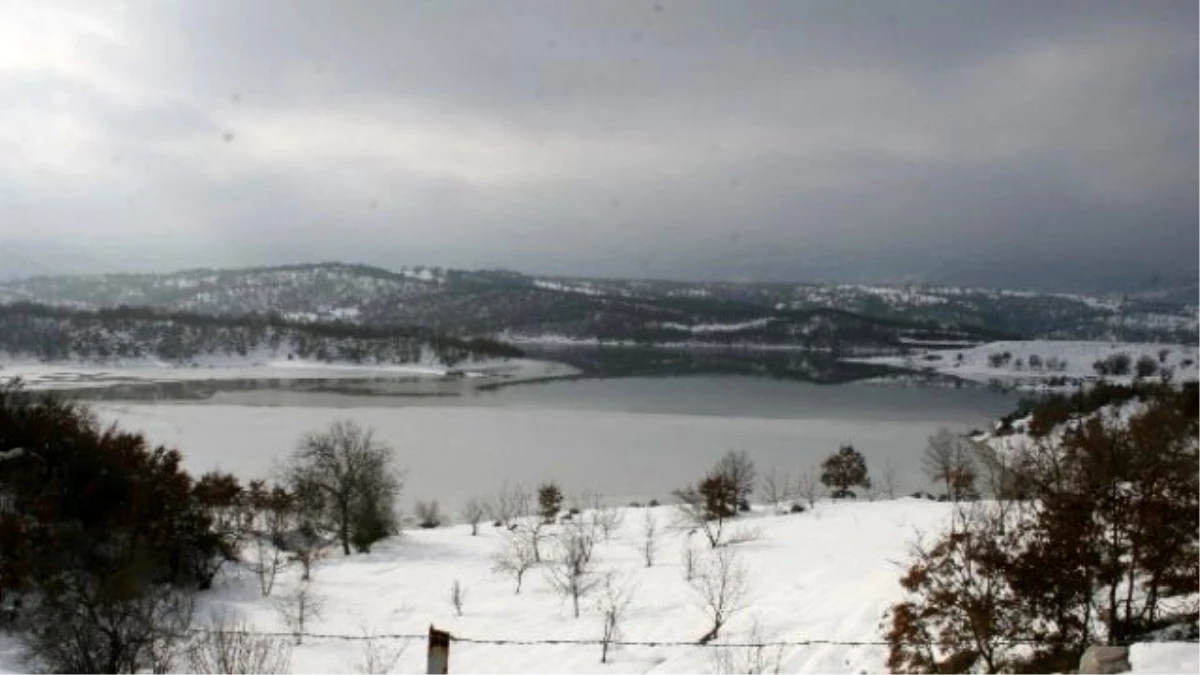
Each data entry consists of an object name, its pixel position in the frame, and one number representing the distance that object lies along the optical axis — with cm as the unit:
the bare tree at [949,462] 3083
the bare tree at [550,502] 3064
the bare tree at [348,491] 2883
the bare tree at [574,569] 2102
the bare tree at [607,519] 2884
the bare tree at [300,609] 1811
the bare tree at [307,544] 2572
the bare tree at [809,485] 3753
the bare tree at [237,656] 857
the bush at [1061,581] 958
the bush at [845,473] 3662
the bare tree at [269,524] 2488
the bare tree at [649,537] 2467
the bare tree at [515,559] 2362
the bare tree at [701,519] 2729
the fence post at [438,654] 477
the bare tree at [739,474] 3231
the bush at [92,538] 1286
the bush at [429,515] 3302
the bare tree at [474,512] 3319
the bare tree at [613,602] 1597
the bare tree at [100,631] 1146
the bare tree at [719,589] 1652
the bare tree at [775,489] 3575
